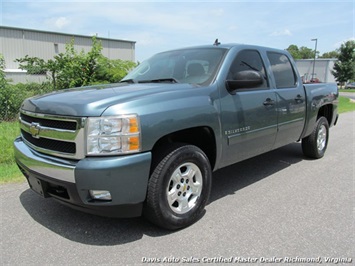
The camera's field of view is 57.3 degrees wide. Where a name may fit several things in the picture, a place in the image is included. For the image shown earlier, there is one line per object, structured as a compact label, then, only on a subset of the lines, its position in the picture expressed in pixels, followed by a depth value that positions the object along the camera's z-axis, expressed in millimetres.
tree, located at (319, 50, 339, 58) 106675
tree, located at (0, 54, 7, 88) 8388
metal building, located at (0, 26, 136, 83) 31250
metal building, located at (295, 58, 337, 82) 55188
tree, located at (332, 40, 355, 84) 47625
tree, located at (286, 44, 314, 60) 112650
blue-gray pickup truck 2752
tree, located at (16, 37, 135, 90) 10172
